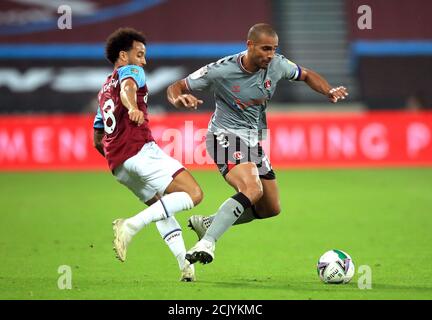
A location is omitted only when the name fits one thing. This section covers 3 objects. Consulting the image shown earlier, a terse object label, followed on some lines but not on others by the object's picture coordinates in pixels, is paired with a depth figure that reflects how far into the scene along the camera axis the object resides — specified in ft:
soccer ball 47.62
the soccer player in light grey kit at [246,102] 50.55
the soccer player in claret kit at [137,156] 46.26
